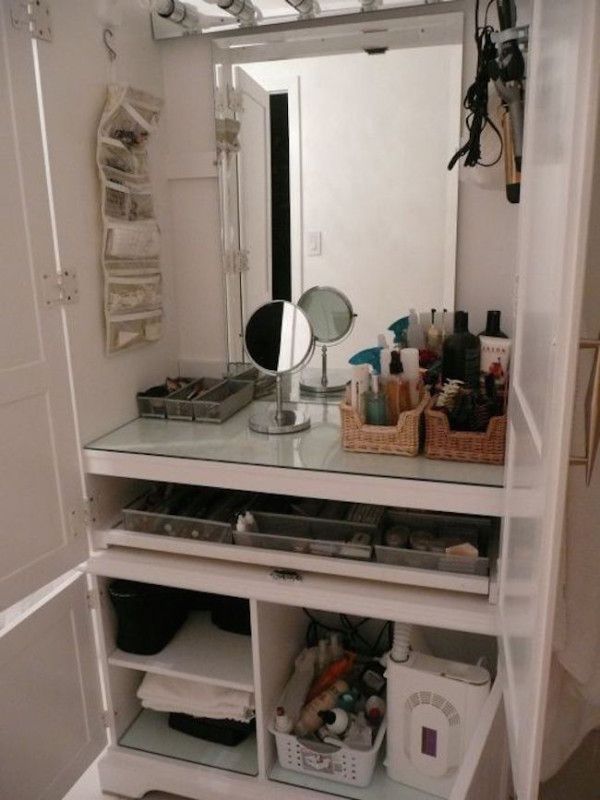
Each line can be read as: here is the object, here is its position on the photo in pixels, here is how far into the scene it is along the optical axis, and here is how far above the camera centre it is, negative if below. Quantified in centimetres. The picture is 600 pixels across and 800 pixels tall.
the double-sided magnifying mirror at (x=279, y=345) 151 -24
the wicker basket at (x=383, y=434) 132 -40
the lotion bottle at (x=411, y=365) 139 -27
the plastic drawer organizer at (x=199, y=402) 161 -40
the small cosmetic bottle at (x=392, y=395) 136 -33
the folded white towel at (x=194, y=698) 157 -113
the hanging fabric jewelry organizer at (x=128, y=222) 147 +6
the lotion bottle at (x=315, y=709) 153 -112
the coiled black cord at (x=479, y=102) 132 +28
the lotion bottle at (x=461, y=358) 142 -27
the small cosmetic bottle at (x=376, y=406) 136 -35
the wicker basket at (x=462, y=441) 127 -40
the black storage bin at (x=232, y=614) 166 -96
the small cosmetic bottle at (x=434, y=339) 158 -24
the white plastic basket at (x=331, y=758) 148 -119
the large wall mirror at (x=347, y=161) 157 +21
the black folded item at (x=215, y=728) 162 -123
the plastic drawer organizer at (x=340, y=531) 132 -64
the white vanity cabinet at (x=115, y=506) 89 -50
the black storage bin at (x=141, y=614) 154 -90
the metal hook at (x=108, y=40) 146 +47
